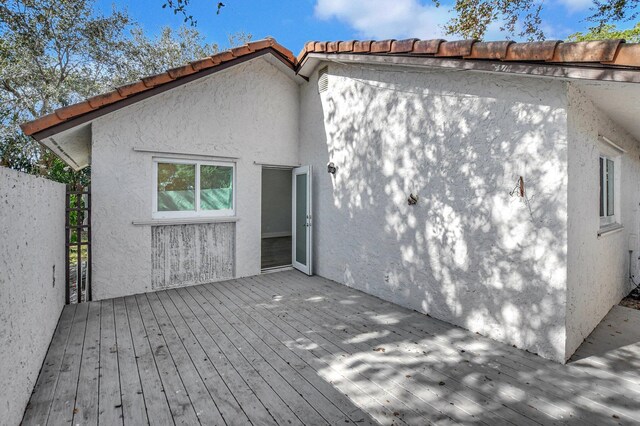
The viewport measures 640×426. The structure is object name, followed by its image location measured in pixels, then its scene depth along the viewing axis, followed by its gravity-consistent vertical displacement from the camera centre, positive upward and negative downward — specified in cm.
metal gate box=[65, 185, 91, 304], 540 -37
